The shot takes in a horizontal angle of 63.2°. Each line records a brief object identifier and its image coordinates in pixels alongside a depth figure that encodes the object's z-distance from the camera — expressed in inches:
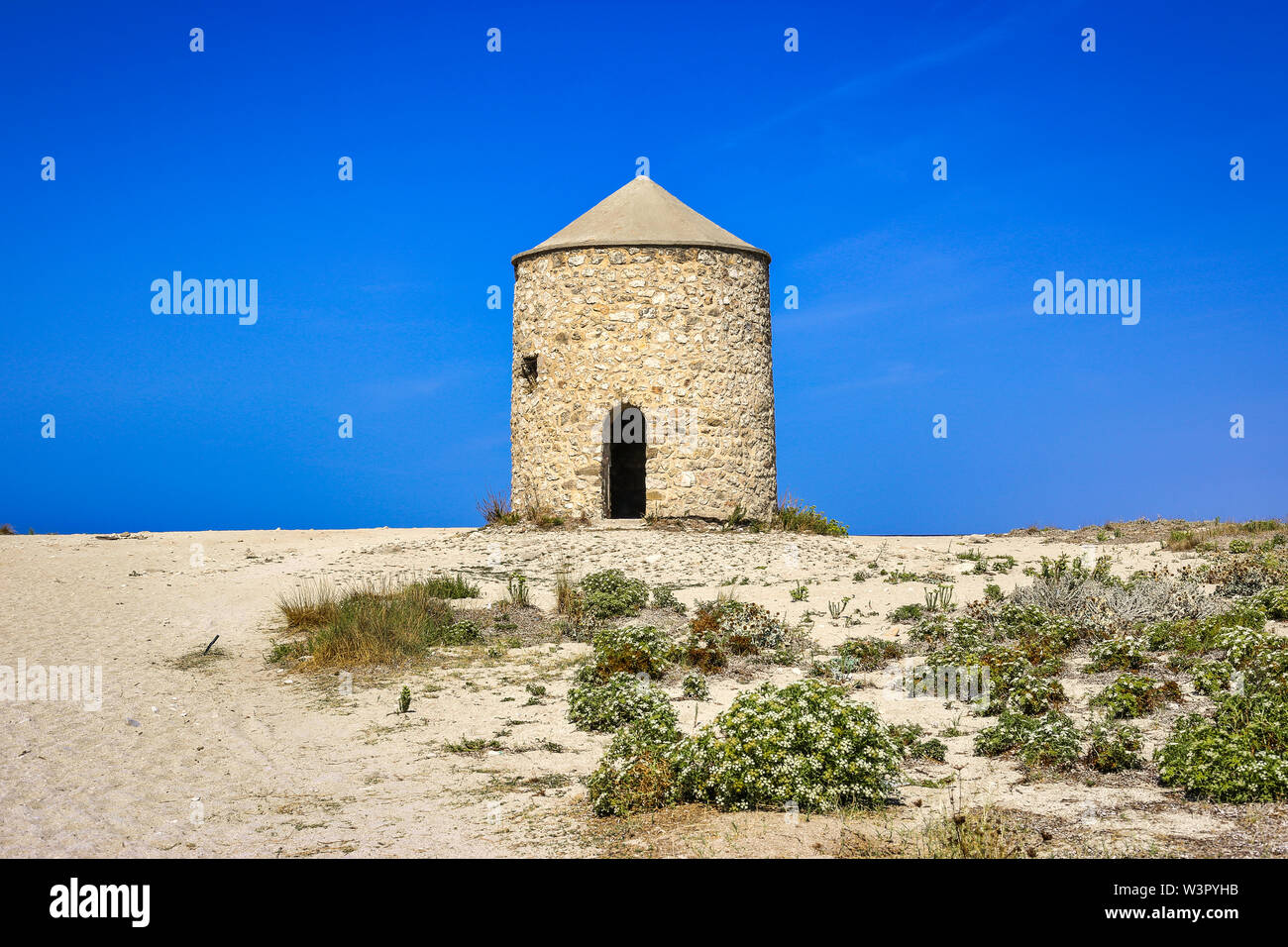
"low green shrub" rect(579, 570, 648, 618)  526.6
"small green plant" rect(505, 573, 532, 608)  559.0
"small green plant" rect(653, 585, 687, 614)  540.4
